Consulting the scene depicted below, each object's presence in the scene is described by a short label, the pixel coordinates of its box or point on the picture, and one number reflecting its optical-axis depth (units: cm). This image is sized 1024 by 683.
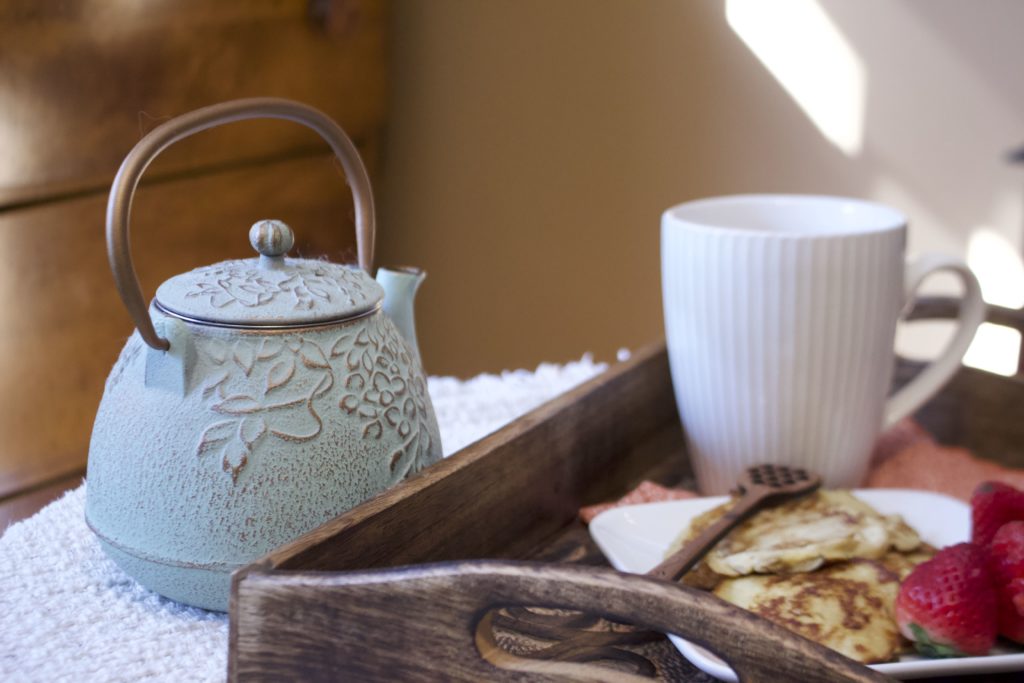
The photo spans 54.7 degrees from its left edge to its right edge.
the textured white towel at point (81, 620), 41
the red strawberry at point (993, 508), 49
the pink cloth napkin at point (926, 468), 68
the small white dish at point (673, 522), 52
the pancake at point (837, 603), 44
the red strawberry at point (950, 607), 42
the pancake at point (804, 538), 49
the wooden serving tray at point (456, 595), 32
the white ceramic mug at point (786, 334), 57
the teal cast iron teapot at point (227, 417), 41
